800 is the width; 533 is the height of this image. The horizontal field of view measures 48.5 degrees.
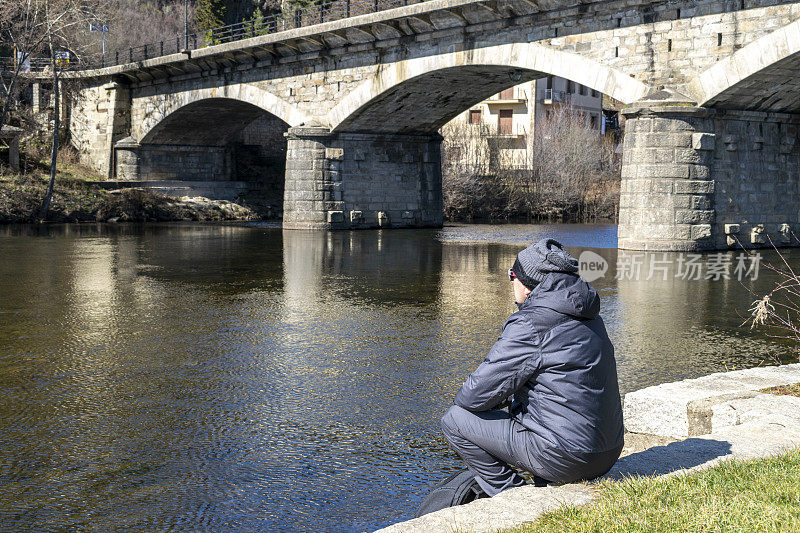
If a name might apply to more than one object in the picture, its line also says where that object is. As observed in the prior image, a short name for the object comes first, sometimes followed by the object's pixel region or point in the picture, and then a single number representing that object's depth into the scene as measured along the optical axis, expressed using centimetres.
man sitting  377
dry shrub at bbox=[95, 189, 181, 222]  3259
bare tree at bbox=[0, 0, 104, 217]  2875
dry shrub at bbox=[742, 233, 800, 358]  962
